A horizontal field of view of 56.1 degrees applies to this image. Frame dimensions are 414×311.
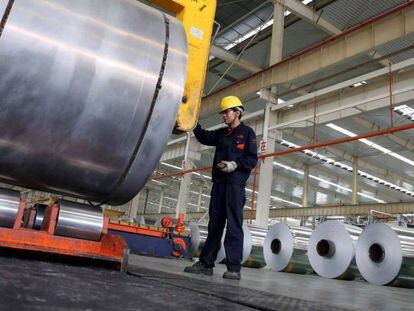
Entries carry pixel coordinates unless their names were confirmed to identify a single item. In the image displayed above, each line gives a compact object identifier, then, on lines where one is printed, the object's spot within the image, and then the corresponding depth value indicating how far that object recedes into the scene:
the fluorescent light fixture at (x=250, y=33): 9.24
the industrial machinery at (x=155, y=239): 5.66
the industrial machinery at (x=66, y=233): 1.96
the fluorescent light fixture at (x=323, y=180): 16.36
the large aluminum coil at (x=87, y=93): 1.52
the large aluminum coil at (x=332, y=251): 4.75
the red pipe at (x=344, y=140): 5.51
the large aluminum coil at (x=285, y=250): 5.25
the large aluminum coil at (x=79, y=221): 2.13
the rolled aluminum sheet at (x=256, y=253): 5.61
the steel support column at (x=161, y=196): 22.70
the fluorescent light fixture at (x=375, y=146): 11.91
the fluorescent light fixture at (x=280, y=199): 21.73
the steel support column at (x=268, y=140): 8.18
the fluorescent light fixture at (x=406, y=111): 9.99
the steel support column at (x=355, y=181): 14.34
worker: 2.75
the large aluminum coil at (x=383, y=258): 4.30
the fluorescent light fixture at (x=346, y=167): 13.54
